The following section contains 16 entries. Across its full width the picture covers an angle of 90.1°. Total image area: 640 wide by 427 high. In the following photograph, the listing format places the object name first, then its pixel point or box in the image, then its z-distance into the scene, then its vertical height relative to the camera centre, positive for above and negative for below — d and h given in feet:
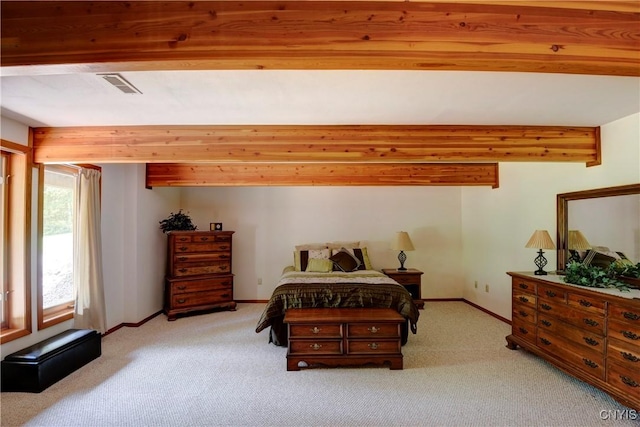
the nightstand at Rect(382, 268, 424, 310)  17.34 -3.64
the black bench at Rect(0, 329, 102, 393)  8.79 -4.27
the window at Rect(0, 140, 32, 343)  9.76 -0.74
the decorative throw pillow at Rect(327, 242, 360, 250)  18.70 -1.80
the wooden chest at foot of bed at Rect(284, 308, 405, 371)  10.16 -4.06
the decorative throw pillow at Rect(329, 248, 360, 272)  16.96 -2.51
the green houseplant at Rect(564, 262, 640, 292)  8.82 -1.77
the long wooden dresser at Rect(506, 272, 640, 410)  7.48 -3.22
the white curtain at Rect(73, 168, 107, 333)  11.87 -1.71
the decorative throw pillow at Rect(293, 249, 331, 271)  17.47 -2.27
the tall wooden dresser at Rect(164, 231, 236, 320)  16.11 -3.03
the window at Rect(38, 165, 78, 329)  10.89 -1.08
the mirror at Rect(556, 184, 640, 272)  9.09 -0.13
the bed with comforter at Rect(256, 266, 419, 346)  11.86 -3.22
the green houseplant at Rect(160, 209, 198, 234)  16.94 -0.44
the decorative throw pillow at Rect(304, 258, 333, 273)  16.48 -2.65
